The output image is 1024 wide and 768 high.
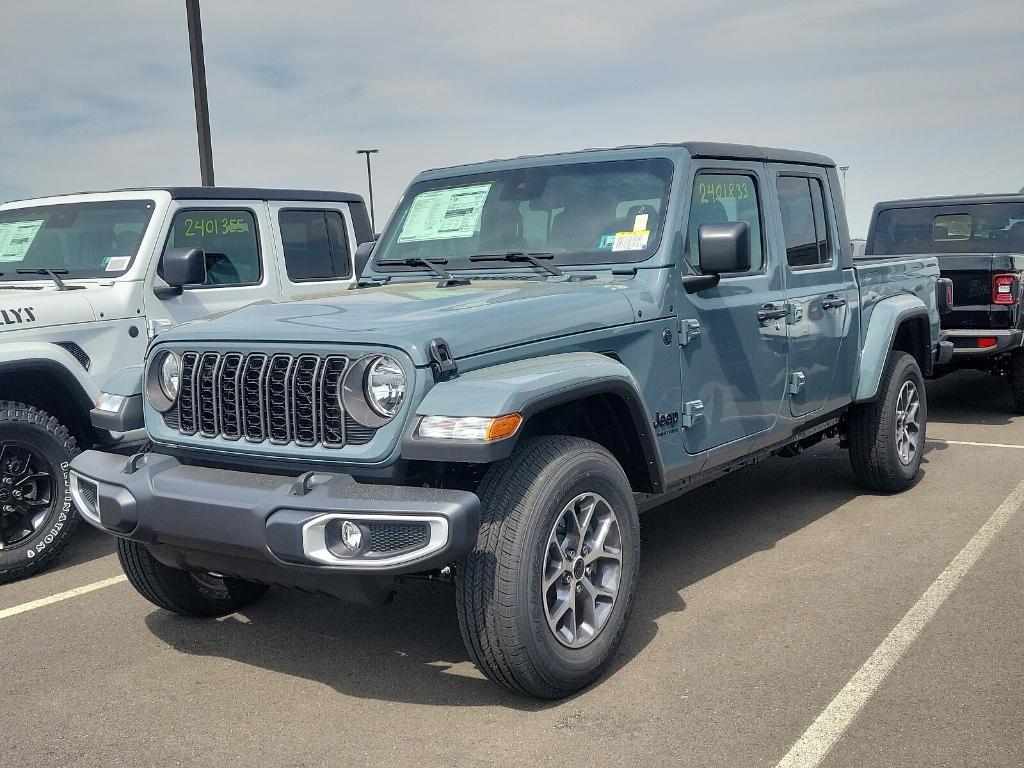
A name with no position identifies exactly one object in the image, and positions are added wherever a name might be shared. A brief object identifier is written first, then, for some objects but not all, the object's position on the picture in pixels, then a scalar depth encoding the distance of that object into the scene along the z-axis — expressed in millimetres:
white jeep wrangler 5438
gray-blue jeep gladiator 3324
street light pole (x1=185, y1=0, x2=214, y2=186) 12695
